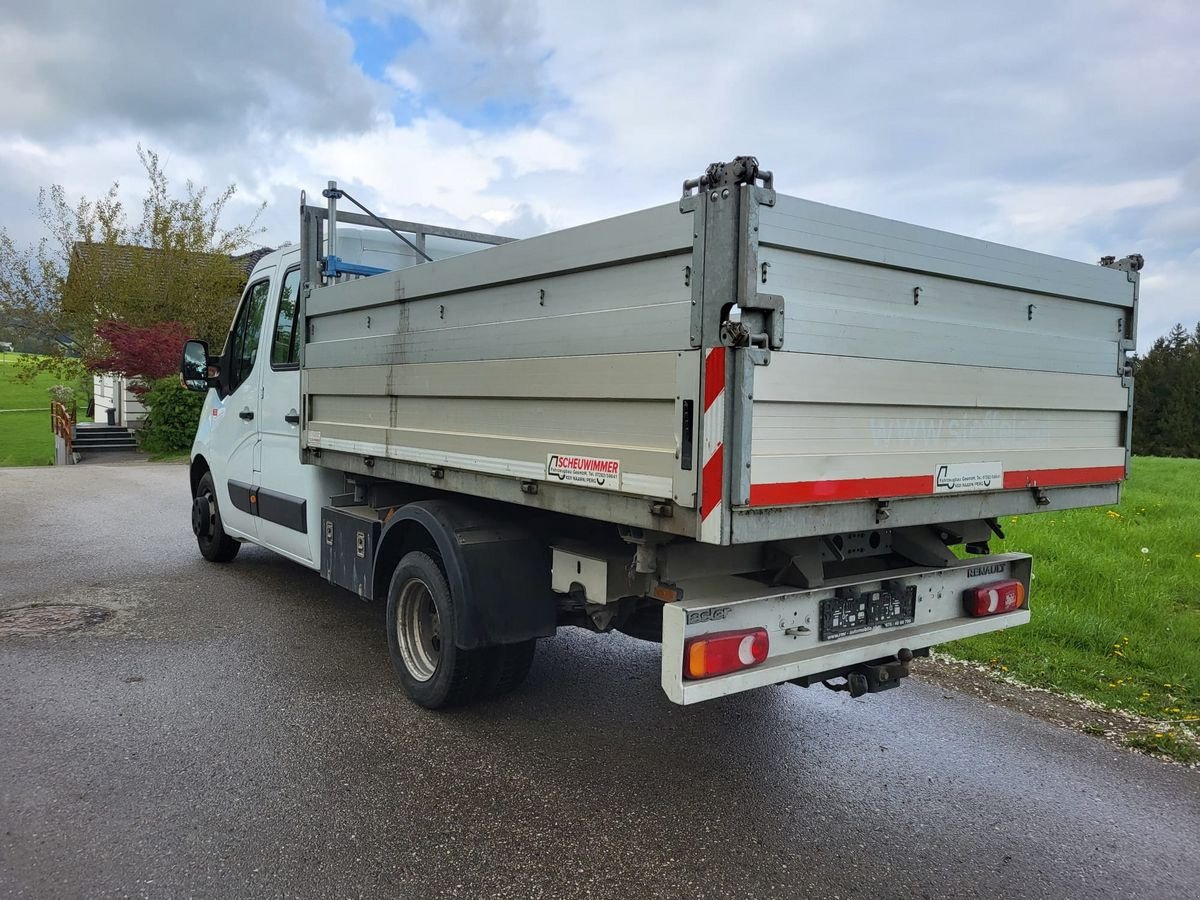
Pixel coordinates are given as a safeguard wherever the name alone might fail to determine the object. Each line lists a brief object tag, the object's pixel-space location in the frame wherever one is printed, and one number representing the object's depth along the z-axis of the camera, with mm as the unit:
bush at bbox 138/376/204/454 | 20688
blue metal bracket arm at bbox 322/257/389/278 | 5344
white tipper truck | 2803
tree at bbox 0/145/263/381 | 24250
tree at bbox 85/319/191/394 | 20781
